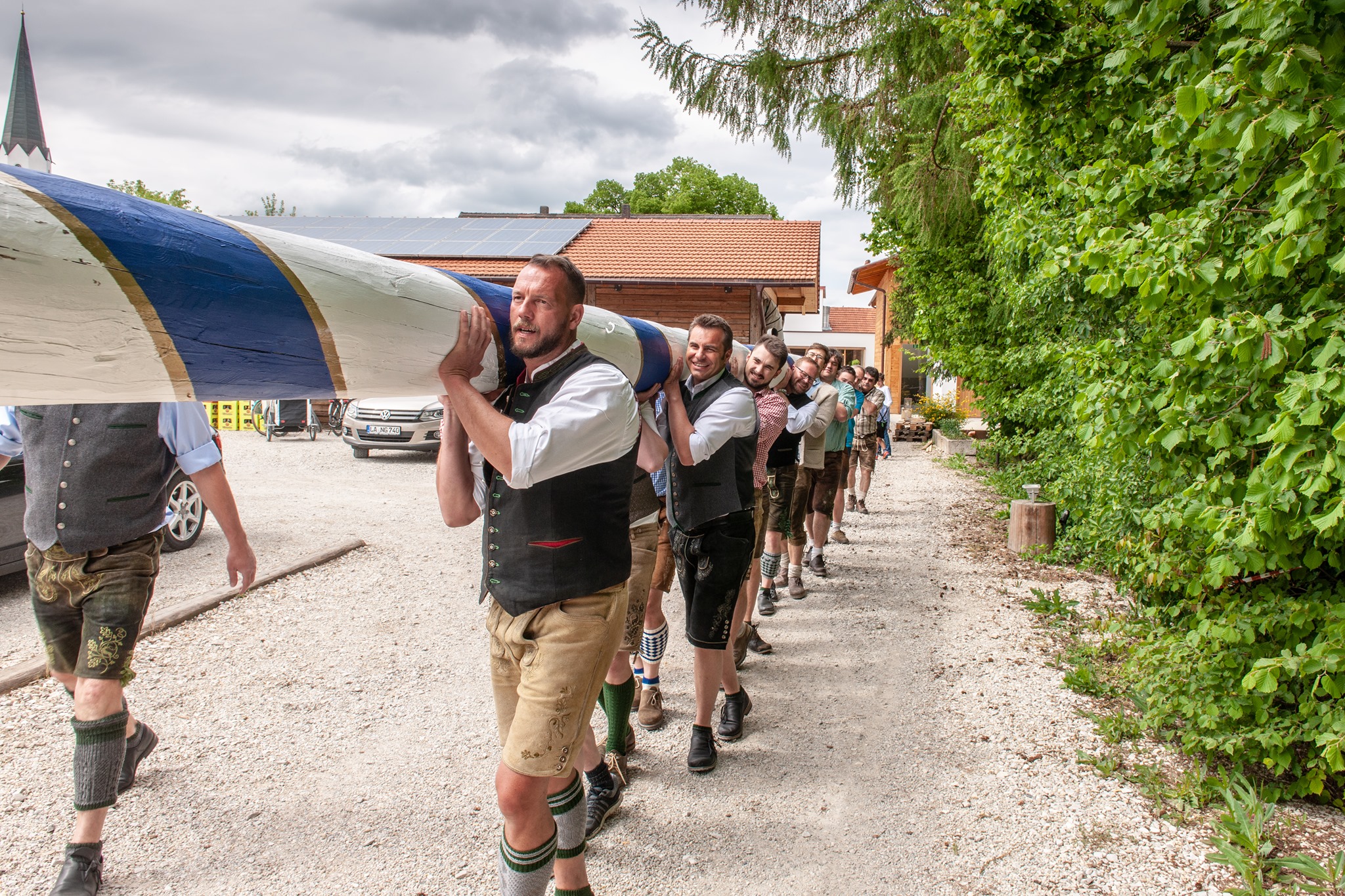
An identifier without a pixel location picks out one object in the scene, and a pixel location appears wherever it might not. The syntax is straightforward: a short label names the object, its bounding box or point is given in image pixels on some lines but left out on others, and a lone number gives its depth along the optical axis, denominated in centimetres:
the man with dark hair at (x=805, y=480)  599
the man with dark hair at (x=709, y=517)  331
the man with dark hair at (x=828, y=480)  664
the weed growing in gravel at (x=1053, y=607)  541
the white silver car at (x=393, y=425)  1310
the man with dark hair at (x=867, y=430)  977
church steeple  4006
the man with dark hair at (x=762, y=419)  382
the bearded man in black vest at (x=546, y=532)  193
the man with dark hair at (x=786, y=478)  520
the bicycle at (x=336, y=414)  1777
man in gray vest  259
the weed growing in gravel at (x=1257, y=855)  247
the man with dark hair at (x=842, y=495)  792
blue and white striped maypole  131
